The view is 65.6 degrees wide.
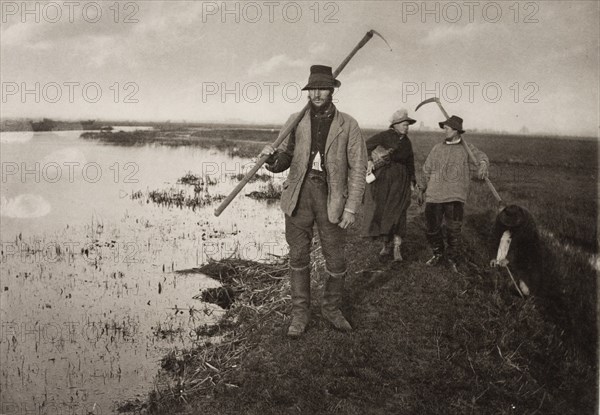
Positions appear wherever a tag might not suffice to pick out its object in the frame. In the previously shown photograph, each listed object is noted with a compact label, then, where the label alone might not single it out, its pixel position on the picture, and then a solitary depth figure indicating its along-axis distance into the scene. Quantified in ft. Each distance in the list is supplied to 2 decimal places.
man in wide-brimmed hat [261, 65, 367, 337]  13.04
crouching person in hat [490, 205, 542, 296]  17.76
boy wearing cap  19.02
